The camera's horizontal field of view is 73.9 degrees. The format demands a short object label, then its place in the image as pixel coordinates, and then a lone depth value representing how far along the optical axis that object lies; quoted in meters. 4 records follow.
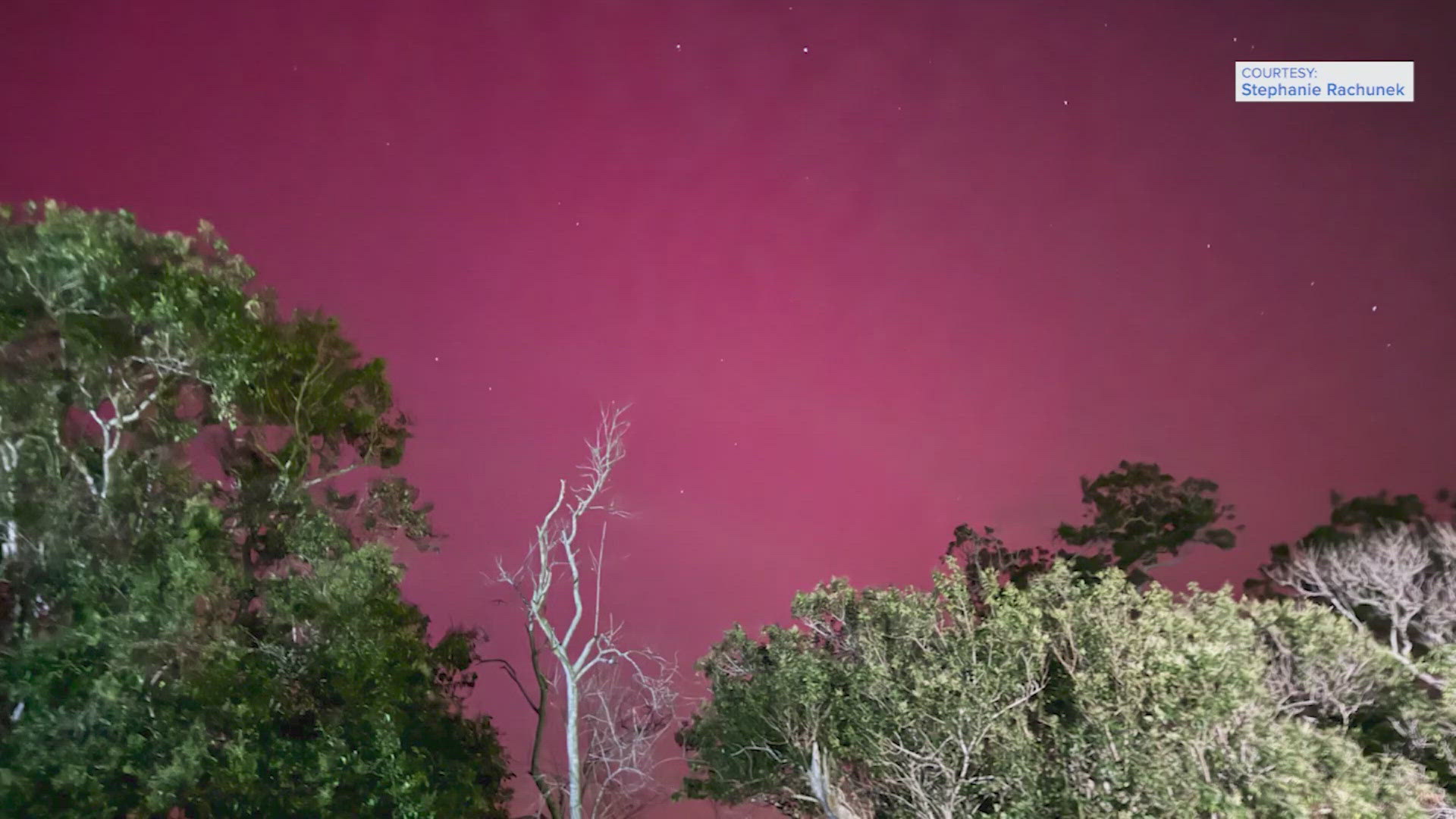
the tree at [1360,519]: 21.36
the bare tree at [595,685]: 18.61
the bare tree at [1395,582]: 18.27
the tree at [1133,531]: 24.38
